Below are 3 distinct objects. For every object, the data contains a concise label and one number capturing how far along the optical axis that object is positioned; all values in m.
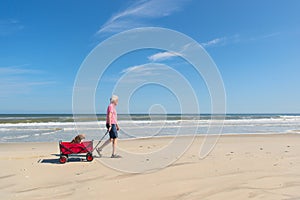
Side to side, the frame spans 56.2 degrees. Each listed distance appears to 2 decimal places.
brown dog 8.34
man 8.64
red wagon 7.91
